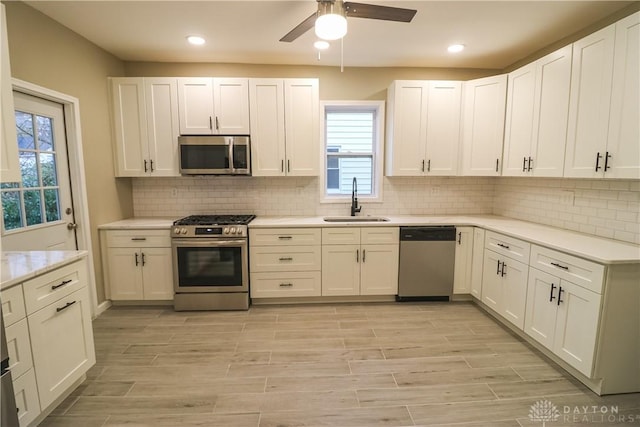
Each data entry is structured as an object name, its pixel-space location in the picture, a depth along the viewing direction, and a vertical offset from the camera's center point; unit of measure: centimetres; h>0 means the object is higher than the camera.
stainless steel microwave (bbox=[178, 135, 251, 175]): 331 +34
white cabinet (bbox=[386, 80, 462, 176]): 344 +68
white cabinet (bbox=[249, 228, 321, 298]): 324 -83
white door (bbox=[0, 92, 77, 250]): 226 -3
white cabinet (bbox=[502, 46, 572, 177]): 253 +64
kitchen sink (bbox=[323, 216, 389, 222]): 365 -40
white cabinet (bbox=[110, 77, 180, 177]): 329 +66
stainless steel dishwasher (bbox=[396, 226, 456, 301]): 330 -82
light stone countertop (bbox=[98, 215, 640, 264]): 201 -41
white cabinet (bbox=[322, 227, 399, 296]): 329 -82
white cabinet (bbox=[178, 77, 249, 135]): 330 +87
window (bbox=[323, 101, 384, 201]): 382 +44
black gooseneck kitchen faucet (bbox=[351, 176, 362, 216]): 375 -18
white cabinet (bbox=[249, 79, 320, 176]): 335 +66
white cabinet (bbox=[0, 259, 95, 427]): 153 -86
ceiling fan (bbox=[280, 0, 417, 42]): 178 +108
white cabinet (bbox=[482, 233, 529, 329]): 260 -89
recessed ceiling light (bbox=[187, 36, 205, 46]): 286 +140
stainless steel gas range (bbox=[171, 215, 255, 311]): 311 -83
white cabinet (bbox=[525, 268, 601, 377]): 196 -94
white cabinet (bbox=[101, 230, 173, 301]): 316 -83
